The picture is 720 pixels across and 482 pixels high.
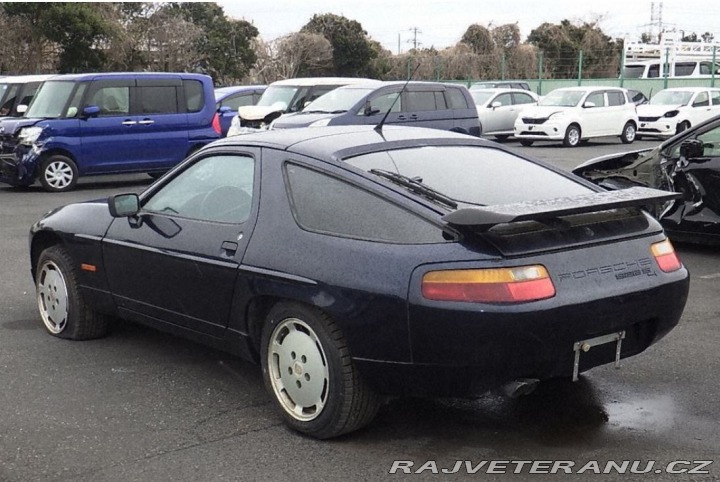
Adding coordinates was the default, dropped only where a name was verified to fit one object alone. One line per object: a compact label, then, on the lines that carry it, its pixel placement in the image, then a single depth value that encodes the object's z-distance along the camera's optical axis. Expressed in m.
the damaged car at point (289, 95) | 17.69
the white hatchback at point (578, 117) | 23.75
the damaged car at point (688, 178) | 8.27
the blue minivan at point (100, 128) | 14.02
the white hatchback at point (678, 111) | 26.03
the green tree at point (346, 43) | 43.44
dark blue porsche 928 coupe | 3.79
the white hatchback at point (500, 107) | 25.19
